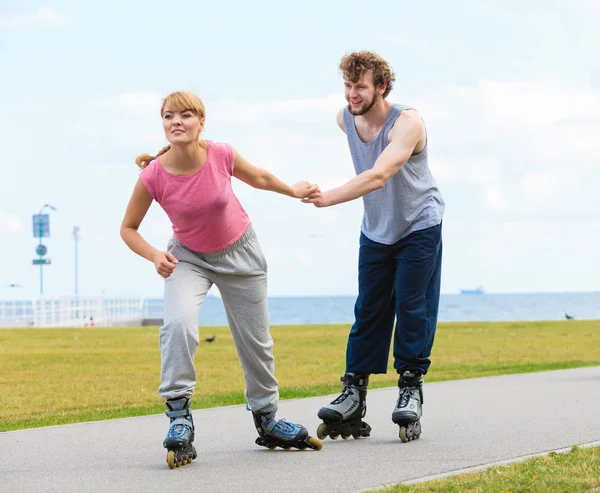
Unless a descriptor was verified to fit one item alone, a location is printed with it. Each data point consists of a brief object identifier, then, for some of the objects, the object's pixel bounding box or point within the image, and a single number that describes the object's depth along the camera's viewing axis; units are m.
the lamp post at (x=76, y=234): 72.81
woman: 4.98
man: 5.63
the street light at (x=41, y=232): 65.19
